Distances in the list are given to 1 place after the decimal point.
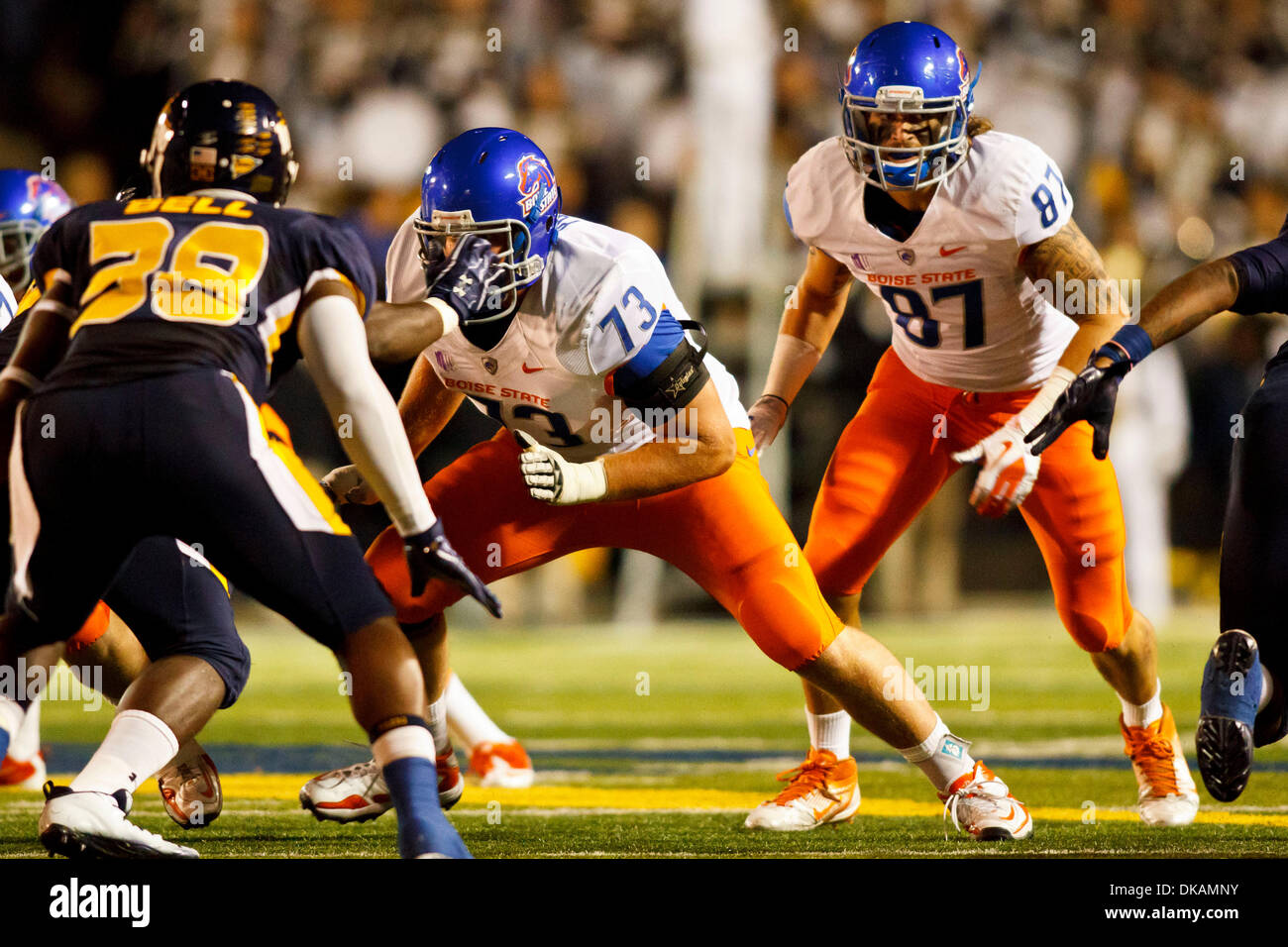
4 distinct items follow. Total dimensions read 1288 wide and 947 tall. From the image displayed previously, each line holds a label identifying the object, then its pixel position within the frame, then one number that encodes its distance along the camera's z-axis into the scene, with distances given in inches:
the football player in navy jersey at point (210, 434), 213.3
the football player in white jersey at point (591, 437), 269.4
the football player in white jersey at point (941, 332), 300.4
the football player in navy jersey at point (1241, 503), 260.5
